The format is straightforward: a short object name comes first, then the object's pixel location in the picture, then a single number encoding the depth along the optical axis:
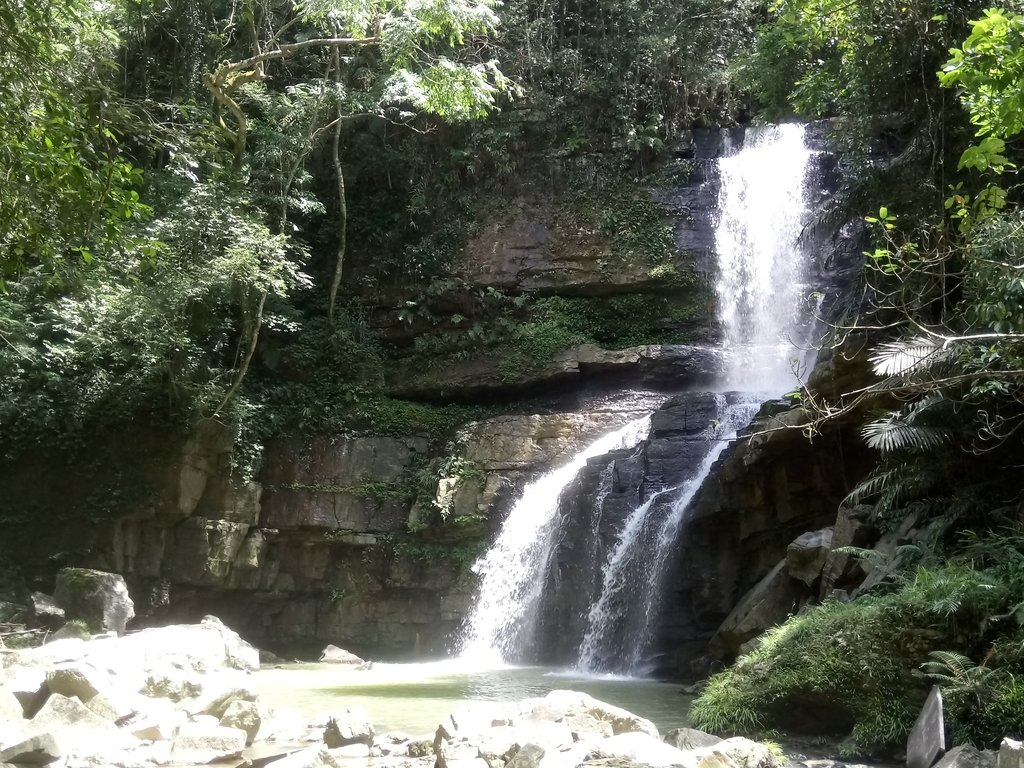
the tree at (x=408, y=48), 13.76
